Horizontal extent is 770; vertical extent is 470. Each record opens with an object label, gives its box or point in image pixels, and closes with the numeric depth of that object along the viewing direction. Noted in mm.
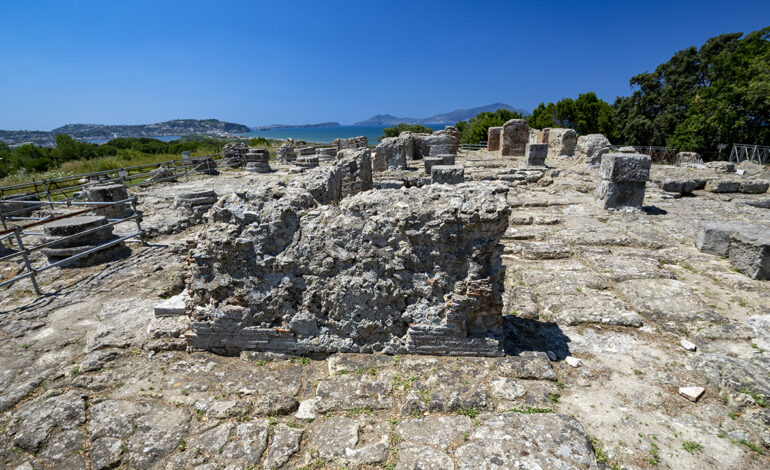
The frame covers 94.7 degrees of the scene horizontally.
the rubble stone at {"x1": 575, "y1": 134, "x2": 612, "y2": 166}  16109
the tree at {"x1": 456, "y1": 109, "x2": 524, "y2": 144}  38406
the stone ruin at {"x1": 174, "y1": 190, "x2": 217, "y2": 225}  9875
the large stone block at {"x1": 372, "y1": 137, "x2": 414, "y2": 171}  15906
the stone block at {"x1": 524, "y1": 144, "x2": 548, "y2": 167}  15977
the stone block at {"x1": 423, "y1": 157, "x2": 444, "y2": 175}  15234
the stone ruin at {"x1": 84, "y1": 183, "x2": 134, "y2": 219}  10742
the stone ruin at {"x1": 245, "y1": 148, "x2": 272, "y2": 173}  19625
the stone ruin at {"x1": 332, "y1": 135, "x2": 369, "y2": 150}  21984
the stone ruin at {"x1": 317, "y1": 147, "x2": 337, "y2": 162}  19822
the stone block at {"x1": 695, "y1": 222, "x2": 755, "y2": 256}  6730
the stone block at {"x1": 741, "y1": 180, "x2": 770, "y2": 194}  11664
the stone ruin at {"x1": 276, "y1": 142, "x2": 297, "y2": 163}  24489
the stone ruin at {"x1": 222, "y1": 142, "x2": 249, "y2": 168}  22386
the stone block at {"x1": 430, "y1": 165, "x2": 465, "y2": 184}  10812
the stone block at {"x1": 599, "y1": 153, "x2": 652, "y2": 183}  9392
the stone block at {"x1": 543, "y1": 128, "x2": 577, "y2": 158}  20234
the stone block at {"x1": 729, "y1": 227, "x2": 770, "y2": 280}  5836
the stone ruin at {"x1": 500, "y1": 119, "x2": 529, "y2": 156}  22234
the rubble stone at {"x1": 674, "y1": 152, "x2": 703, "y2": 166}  17052
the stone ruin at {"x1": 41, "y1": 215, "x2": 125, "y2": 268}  7305
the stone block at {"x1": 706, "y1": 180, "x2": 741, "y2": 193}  11781
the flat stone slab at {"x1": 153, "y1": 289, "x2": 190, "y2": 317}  4688
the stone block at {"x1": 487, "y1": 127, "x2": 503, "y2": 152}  25969
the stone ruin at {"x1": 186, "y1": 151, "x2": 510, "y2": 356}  3842
